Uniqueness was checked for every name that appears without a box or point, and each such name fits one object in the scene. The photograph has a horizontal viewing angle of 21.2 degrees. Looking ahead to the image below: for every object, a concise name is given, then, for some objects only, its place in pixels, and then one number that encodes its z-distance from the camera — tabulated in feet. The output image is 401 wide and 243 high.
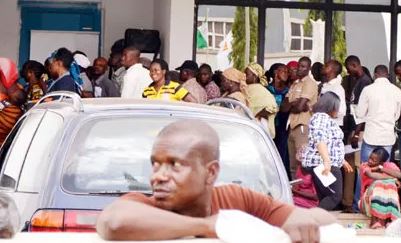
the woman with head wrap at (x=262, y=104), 42.68
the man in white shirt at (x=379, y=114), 43.14
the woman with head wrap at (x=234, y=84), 42.30
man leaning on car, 9.98
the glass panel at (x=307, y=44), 51.90
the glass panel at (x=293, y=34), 51.57
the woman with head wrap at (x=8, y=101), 39.24
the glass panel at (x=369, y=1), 51.57
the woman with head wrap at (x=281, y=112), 45.09
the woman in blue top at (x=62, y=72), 36.86
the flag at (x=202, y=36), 51.21
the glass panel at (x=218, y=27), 51.13
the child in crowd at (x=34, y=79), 44.24
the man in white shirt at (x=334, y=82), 43.68
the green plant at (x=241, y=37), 51.18
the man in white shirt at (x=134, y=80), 40.86
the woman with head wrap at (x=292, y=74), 46.86
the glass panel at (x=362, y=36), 51.47
